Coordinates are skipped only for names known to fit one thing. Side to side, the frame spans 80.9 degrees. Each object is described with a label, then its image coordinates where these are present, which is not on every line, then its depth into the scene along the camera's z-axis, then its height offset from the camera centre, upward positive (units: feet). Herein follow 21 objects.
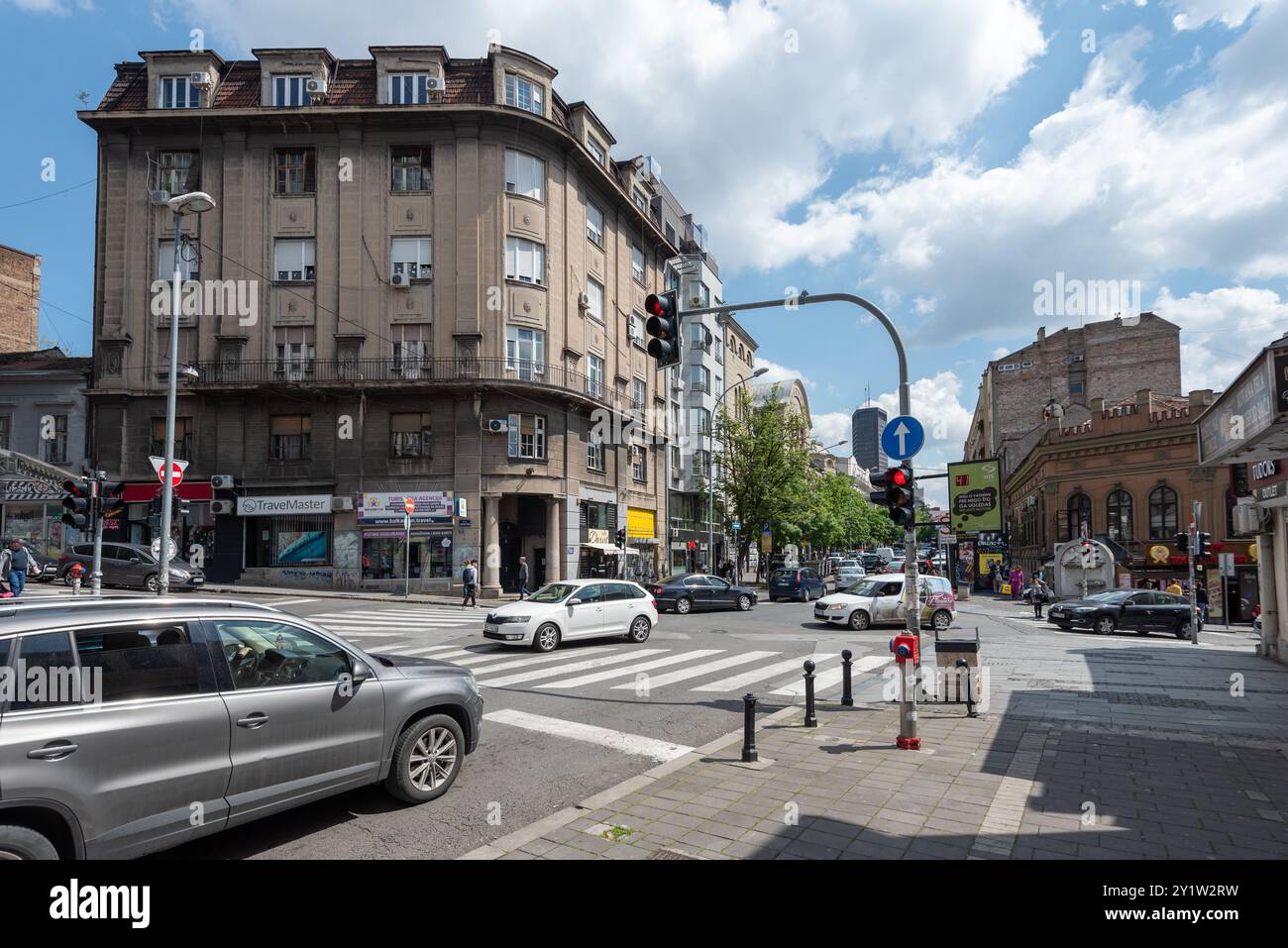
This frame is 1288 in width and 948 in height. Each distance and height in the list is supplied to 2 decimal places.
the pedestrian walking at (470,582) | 84.38 -6.85
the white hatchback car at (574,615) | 48.93 -6.47
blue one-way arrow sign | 28.27 +3.04
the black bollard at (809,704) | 28.37 -6.94
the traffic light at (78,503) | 47.55 +1.25
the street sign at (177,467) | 53.03 +3.97
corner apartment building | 99.91 +28.58
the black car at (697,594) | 82.53 -8.28
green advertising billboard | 148.36 +3.77
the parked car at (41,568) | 92.89 -5.66
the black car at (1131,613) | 74.49 -9.56
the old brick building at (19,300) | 139.23 +42.16
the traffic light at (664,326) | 31.71 +8.15
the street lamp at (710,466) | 124.09 +9.77
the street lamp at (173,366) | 48.42 +11.52
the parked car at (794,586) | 104.58 -9.27
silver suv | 12.46 -3.91
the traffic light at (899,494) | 27.81 +0.93
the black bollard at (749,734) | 22.93 -6.57
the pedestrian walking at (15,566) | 55.47 -3.18
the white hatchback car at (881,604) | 68.95 -7.87
